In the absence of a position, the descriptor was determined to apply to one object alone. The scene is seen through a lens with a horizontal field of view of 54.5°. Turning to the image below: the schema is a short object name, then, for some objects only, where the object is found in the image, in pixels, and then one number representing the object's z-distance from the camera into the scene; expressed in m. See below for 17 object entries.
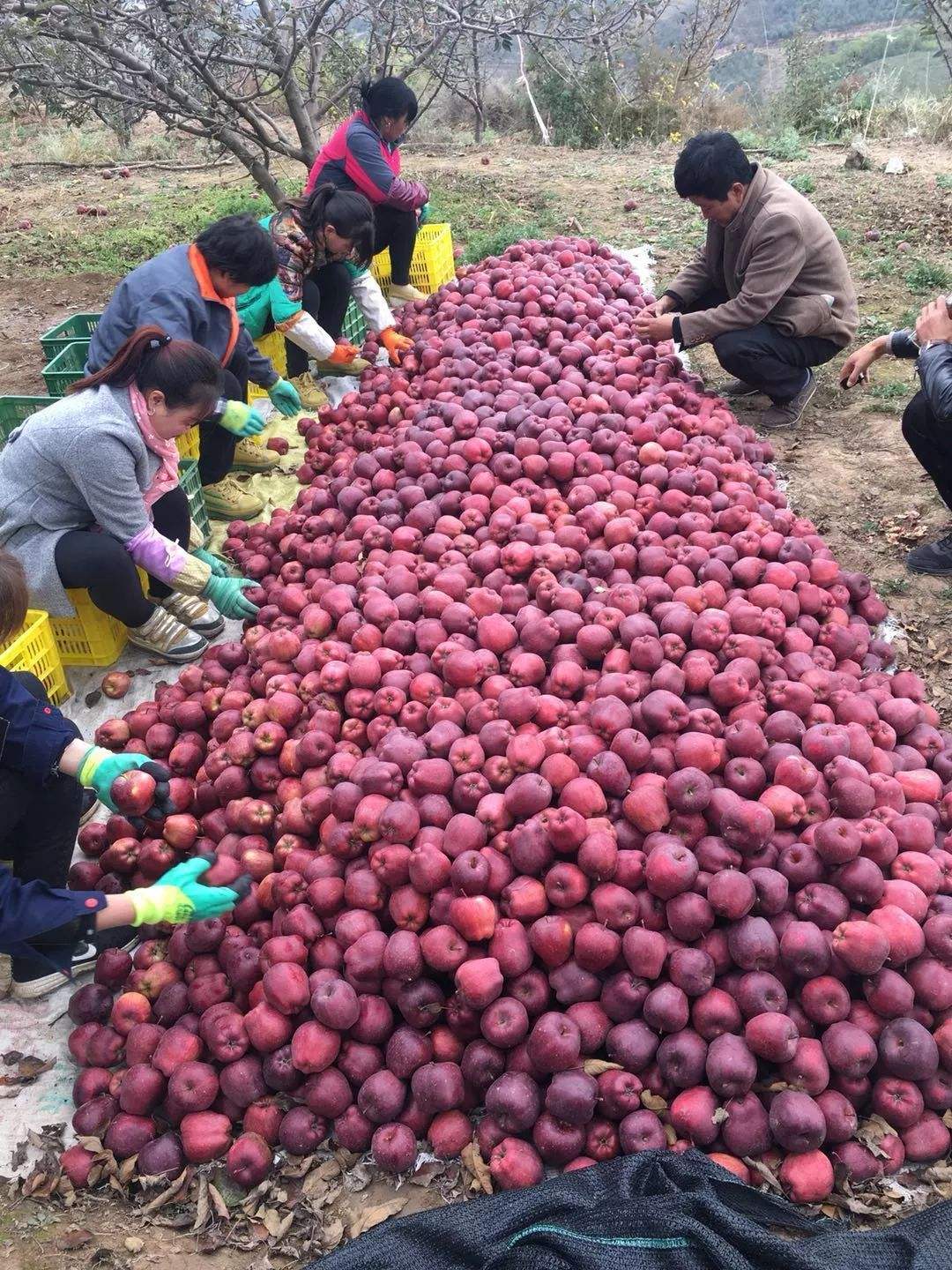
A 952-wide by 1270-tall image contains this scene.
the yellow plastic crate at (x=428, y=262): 7.57
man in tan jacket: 5.15
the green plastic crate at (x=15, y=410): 4.84
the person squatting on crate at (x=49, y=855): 2.41
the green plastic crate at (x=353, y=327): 7.07
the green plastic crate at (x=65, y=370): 5.14
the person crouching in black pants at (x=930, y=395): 3.86
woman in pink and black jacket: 6.32
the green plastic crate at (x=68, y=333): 5.48
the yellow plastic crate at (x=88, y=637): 4.04
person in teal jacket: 5.59
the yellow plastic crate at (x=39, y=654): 3.48
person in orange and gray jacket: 4.42
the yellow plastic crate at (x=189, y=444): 4.92
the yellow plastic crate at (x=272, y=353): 6.11
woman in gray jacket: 3.64
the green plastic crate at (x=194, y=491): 4.63
